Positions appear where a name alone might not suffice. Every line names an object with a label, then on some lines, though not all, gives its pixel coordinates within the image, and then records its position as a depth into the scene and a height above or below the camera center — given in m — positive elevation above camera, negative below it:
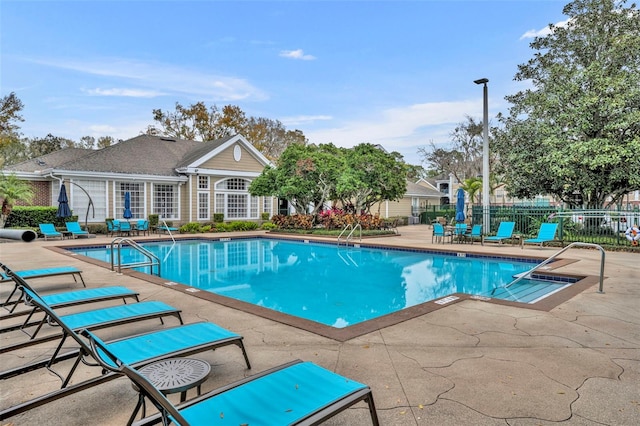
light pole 16.27 +1.56
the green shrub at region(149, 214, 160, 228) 19.34 -0.70
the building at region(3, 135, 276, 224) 18.16 +1.44
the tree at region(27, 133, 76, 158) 37.81 +6.15
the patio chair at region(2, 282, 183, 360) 3.28 -1.10
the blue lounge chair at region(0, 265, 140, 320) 4.40 -1.11
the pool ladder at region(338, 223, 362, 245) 17.23 -1.13
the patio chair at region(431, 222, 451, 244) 14.71 -1.04
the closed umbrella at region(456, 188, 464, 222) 15.41 -0.17
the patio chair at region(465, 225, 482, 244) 14.98 -1.19
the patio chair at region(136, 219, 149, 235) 17.88 -0.93
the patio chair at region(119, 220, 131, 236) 17.59 -0.96
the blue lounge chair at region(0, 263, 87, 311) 5.86 -1.07
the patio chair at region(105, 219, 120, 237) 17.48 -0.94
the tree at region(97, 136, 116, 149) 40.06 +6.87
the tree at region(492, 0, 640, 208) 14.93 +3.64
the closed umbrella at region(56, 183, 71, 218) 14.81 -0.01
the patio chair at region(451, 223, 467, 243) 14.94 -1.13
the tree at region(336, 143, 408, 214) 18.33 +1.43
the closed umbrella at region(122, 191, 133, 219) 17.80 -0.04
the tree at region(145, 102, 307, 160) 34.78 +7.58
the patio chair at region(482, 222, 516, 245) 13.62 -1.06
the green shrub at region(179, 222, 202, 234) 19.77 -1.16
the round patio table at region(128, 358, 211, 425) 2.31 -1.10
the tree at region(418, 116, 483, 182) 34.18 +4.79
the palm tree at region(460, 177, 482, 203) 30.58 +1.34
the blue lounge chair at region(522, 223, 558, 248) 12.45 -1.01
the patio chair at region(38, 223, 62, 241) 15.35 -0.96
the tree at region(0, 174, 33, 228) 15.74 +0.59
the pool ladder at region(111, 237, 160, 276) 7.60 -1.23
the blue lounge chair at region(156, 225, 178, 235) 18.38 -1.12
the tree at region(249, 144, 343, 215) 19.08 +1.46
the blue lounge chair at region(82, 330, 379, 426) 1.94 -1.06
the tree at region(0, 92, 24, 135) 24.56 +6.15
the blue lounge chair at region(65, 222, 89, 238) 15.87 -0.93
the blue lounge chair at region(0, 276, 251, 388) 2.74 -1.08
